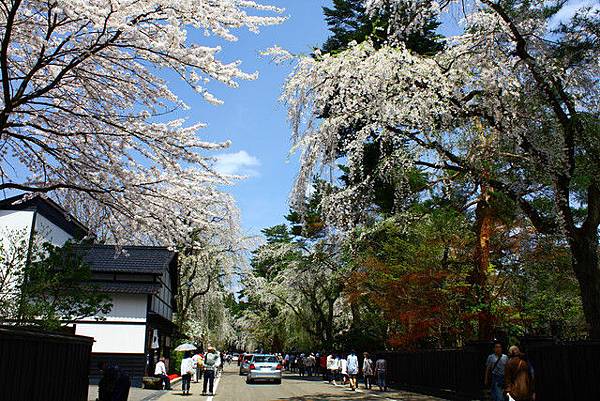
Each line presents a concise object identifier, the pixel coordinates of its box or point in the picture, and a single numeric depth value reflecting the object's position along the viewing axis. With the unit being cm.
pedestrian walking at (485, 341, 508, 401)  1166
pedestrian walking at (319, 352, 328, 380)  3498
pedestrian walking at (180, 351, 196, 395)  1988
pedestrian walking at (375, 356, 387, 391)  2262
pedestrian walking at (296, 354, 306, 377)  4047
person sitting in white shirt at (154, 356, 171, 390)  2178
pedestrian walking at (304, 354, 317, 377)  3912
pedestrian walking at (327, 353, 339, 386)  2806
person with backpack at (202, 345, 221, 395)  1953
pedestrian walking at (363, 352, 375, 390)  2428
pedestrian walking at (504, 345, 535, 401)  945
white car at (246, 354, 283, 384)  2703
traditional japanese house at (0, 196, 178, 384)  2095
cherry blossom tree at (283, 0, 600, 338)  1116
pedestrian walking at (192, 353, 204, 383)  2461
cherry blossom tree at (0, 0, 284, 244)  799
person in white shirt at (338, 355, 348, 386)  2469
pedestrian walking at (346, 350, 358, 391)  2322
